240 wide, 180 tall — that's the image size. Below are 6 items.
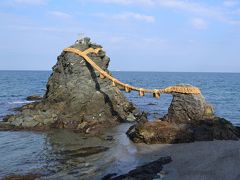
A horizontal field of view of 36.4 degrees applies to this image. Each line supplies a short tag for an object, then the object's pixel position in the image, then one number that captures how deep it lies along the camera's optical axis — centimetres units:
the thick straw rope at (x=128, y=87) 2048
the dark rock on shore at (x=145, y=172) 1290
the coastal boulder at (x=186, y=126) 1806
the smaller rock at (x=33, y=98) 4820
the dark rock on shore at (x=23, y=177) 1442
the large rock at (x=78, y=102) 2533
